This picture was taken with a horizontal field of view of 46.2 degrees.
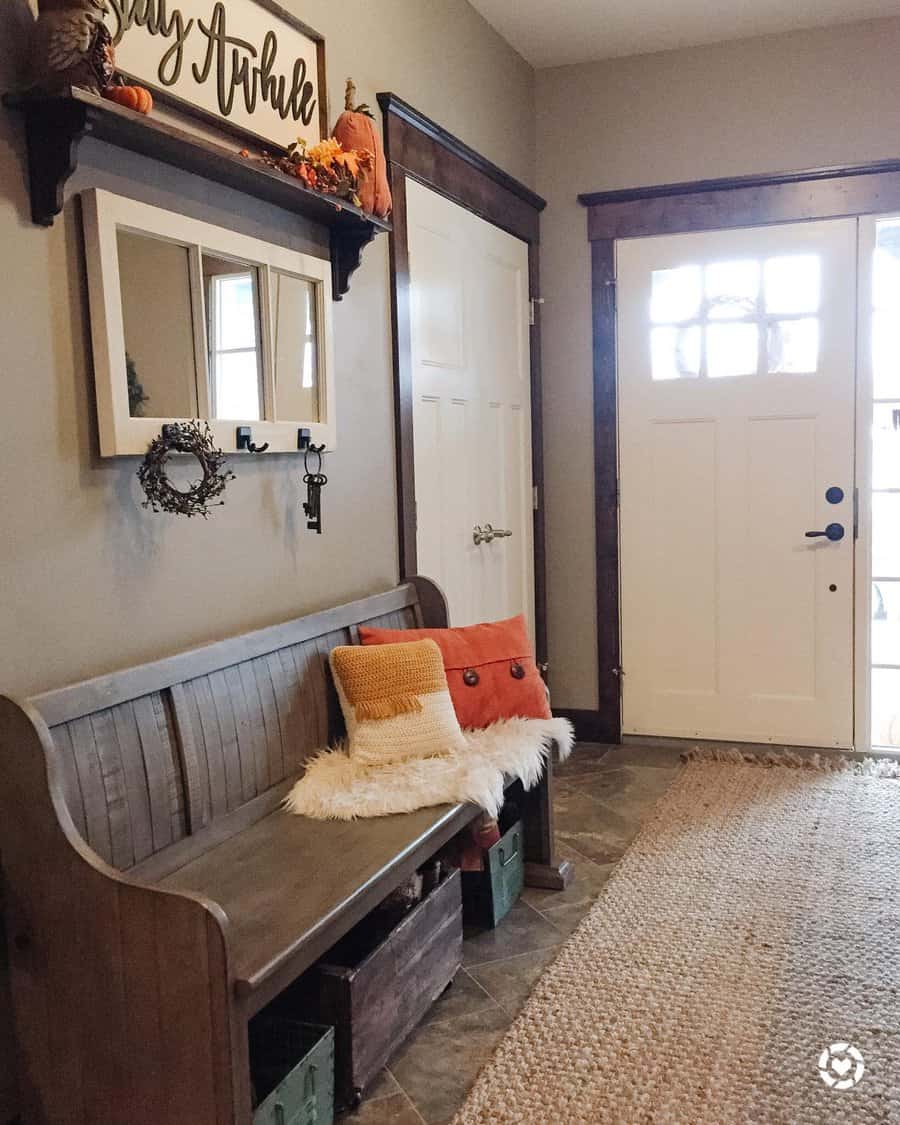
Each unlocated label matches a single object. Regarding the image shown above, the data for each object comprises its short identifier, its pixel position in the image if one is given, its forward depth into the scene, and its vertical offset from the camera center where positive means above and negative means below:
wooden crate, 1.95 -1.05
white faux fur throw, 2.24 -0.71
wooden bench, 1.55 -0.73
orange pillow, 2.77 -0.57
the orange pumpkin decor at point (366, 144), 2.64 +0.80
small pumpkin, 1.85 +0.65
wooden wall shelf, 1.75 +0.60
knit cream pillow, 2.48 -0.58
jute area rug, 2.01 -1.21
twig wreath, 2.01 -0.01
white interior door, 3.39 +0.18
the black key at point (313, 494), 2.62 -0.08
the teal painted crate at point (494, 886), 2.72 -1.11
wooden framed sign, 2.04 +0.86
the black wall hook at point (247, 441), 2.33 +0.05
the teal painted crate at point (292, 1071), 1.73 -1.05
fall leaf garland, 2.43 +0.70
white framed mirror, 1.93 +0.29
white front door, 4.10 -0.11
